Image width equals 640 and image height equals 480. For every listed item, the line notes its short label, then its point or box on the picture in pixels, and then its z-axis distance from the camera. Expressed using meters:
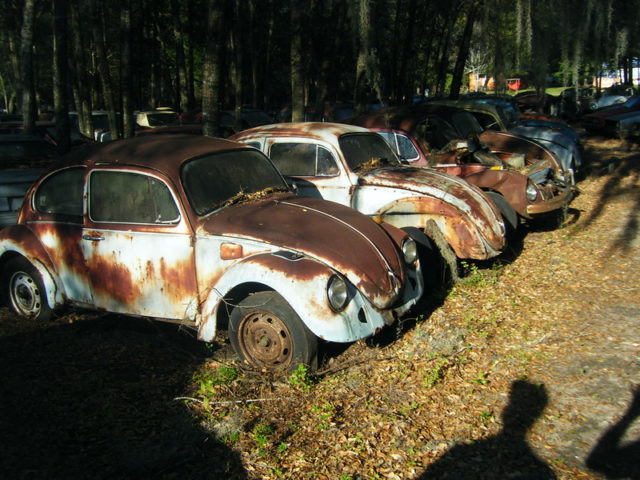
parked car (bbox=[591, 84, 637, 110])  29.75
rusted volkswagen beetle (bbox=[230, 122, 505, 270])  7.05
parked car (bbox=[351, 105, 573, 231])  8.64
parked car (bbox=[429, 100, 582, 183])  12.62
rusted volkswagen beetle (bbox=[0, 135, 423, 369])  4.88
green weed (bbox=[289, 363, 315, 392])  4.76
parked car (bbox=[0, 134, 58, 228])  8.63
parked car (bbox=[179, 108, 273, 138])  20.83
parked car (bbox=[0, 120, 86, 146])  15.66
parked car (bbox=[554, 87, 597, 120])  27.97
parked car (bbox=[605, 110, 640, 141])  18.98
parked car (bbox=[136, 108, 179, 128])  22.27
